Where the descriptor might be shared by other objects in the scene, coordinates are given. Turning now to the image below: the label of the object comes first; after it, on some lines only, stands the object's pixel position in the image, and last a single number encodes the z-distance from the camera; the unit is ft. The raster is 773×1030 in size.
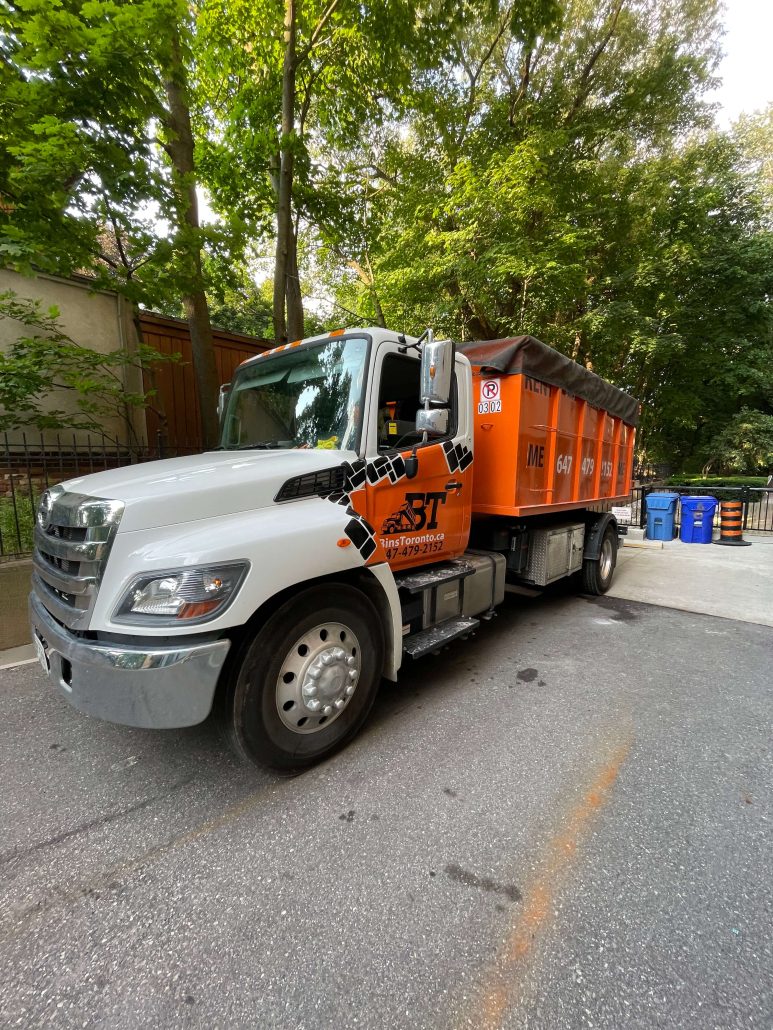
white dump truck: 6.95
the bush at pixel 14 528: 15.93
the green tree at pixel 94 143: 13.46
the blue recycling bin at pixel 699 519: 33.47
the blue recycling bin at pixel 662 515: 34.65
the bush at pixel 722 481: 54.29
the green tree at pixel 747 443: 62.54
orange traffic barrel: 32.71
